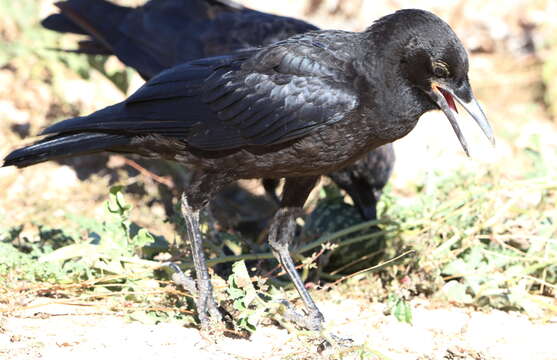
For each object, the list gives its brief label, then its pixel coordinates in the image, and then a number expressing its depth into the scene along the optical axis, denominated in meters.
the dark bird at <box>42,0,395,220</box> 11.74
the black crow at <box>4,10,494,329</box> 7.38
